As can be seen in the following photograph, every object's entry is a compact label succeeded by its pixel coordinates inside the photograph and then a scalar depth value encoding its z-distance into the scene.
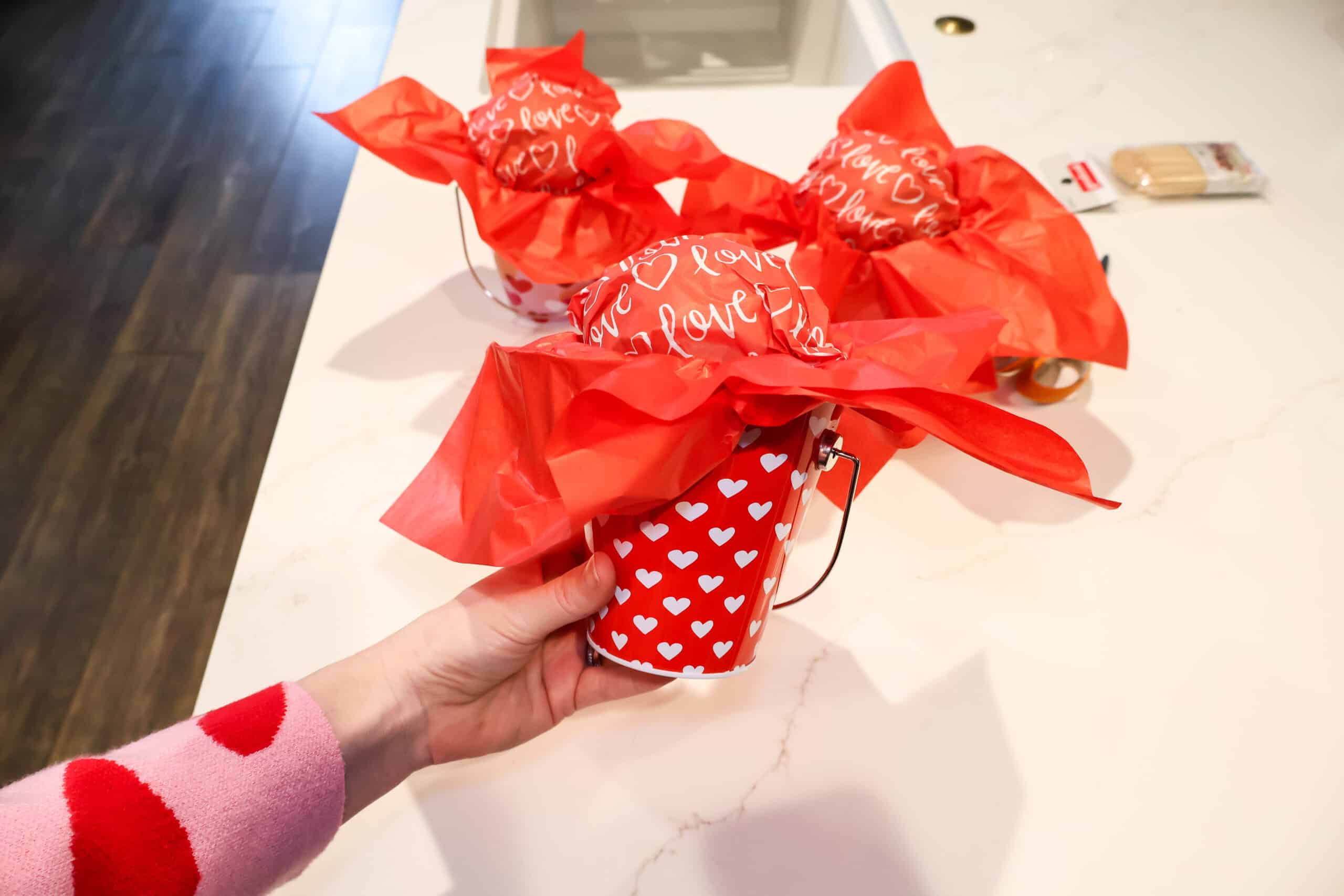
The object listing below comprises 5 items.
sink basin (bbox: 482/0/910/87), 1.19
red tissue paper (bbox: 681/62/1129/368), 0.53
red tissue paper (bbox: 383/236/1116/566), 0.34
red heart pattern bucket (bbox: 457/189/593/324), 0.64
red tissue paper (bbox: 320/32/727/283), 0.56
